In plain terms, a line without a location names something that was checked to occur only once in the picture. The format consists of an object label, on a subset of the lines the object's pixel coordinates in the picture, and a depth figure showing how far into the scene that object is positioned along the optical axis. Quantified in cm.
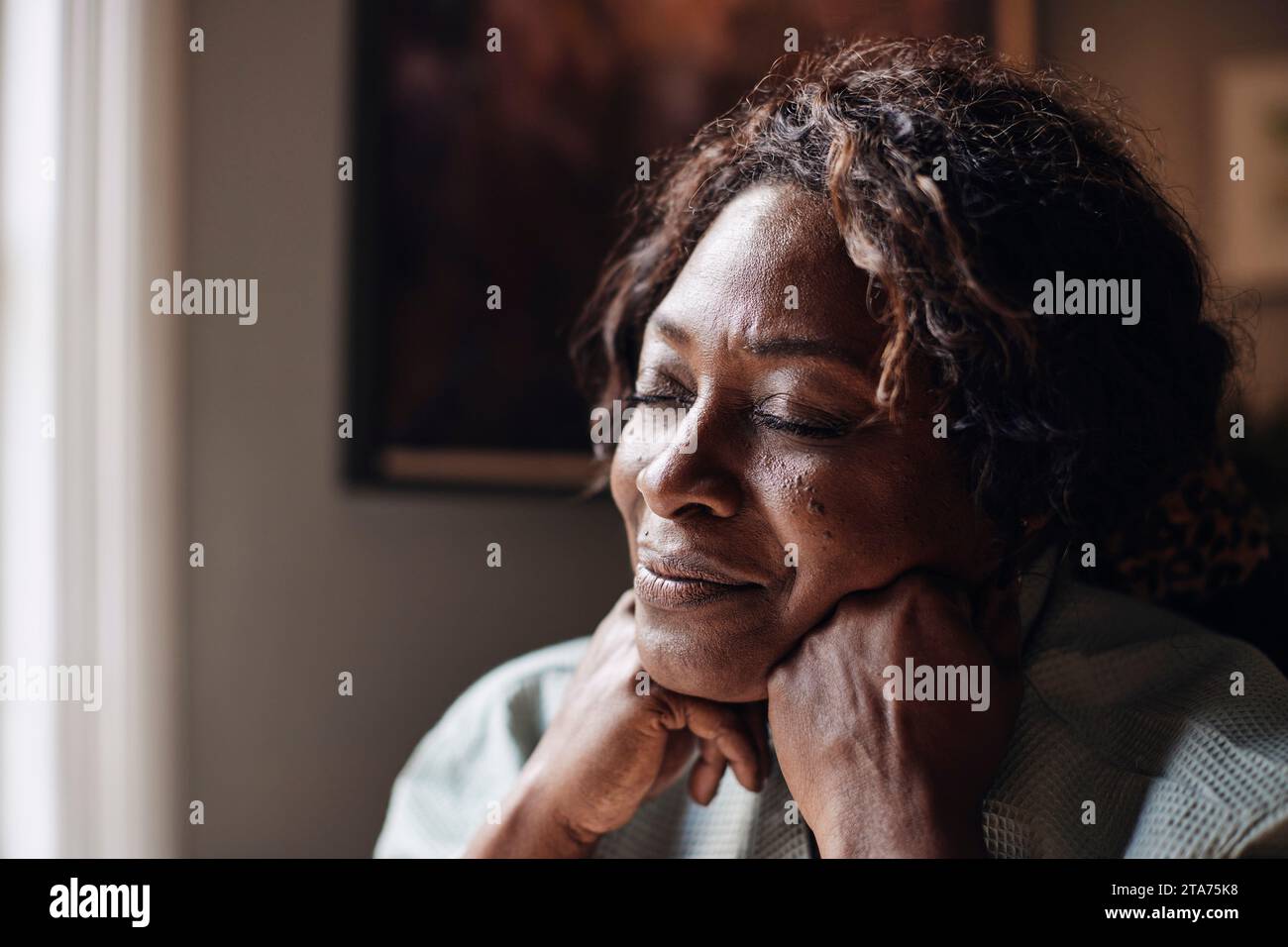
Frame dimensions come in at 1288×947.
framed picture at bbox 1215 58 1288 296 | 160
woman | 75
